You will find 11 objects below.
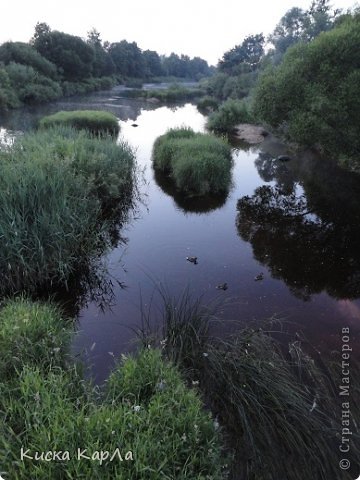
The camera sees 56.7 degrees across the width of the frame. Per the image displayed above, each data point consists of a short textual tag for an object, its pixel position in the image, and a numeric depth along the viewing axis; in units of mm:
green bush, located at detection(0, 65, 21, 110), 33881
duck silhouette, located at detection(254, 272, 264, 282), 8227
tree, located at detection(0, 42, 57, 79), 47031
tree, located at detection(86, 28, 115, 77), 76000
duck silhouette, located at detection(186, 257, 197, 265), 8917
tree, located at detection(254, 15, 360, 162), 11234
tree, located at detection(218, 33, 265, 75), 70312
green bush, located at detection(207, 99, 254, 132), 31234
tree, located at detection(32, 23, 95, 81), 59688
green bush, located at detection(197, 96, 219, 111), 50159
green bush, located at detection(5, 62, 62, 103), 39438
